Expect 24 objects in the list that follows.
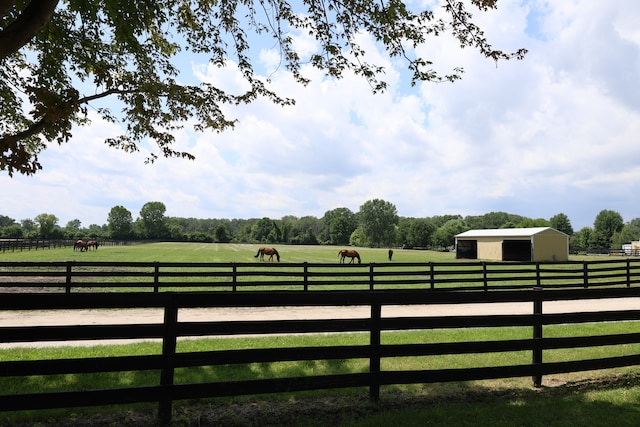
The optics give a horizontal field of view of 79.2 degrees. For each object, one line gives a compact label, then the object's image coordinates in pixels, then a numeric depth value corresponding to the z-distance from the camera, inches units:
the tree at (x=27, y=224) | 7422.2
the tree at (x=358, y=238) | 5191.9
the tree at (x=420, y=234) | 4909.0
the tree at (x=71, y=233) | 4857.3
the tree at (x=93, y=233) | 5344.5
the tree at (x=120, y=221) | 5433.1
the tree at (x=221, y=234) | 5206.7
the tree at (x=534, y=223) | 4377.5
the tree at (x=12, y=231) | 4900.3
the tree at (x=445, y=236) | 4869.6
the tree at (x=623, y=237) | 4552.2
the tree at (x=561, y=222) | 5723.4
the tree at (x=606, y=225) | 4945.9
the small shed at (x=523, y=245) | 1770.4
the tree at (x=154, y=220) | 5674.2
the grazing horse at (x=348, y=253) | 1378.9
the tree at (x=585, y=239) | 4985.2
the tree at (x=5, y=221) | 7539.4
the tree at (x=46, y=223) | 4359.0
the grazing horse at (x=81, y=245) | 1998.0
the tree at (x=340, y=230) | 5954.7
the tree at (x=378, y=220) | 5009.6
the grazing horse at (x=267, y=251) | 1380.8
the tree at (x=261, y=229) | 6537.9
